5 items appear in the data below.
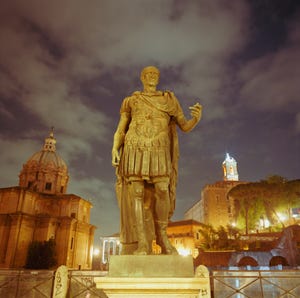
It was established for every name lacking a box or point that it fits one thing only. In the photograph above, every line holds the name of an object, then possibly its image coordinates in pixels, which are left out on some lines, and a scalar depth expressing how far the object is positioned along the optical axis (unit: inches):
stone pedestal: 143.1
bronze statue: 182.5
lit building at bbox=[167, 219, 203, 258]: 2345.0
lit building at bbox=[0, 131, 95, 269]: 1817.2
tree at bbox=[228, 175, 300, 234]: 1866.4
